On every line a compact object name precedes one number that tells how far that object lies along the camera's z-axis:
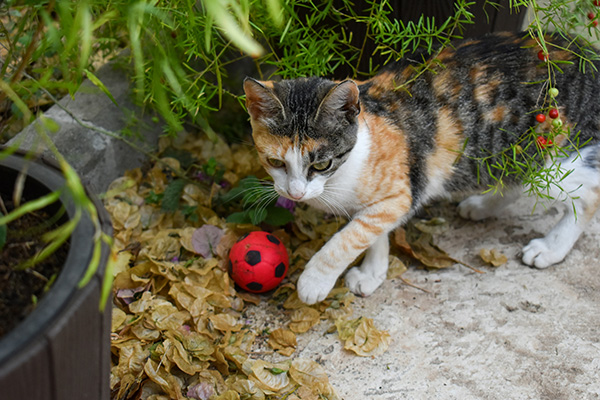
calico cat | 0.75
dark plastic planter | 0.50
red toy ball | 0.77
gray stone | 0.87
